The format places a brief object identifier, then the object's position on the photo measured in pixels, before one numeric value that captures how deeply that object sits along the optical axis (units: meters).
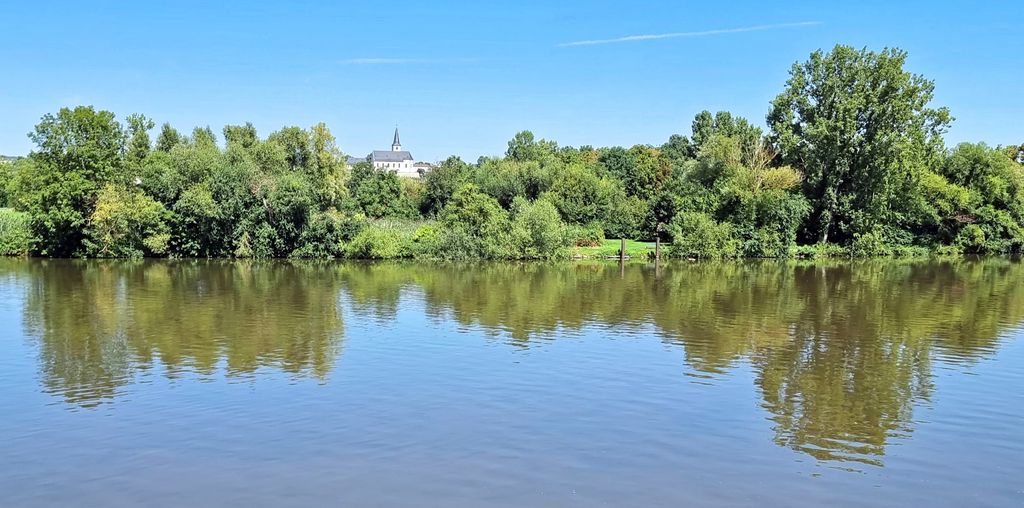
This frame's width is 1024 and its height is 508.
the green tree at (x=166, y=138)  64.50
